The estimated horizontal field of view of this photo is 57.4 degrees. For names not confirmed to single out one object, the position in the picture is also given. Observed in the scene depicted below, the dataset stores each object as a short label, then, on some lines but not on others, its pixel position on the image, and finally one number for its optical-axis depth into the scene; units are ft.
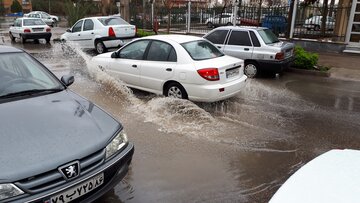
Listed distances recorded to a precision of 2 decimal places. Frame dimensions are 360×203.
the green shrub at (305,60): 36.73
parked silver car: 31.99
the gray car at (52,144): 8.48
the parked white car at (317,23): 56.18
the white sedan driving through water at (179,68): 21.83
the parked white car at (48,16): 133.20
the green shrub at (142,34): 57.27
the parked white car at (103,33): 47.74
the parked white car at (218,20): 66.81
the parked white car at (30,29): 64.34
